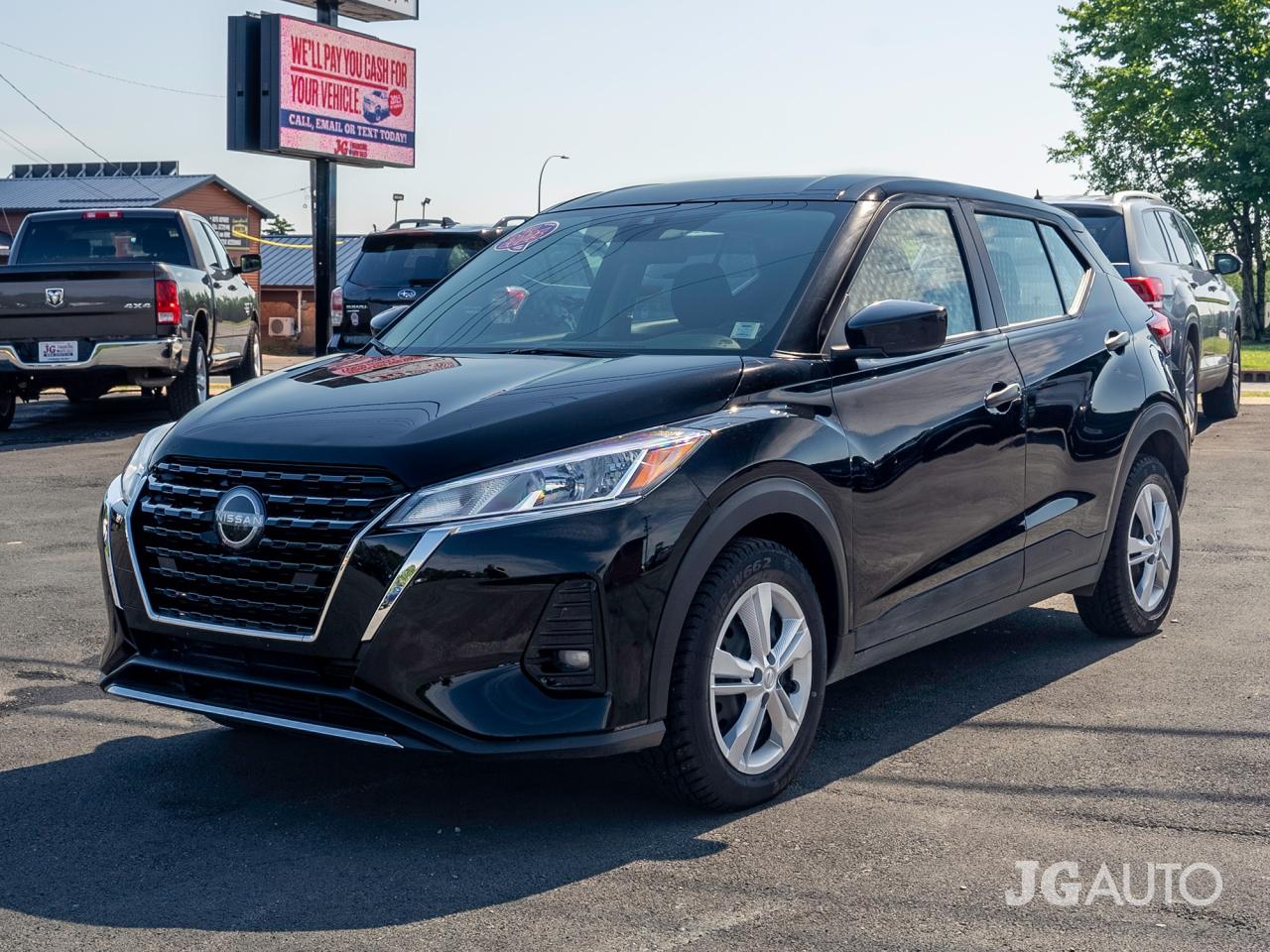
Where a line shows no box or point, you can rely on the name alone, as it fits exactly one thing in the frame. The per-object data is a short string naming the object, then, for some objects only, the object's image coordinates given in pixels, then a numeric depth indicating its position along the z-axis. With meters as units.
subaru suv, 16.08
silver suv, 12.09
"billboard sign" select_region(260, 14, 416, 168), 21.81
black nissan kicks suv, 3.87
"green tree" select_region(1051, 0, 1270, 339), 50.72
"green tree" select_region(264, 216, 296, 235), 178.27
